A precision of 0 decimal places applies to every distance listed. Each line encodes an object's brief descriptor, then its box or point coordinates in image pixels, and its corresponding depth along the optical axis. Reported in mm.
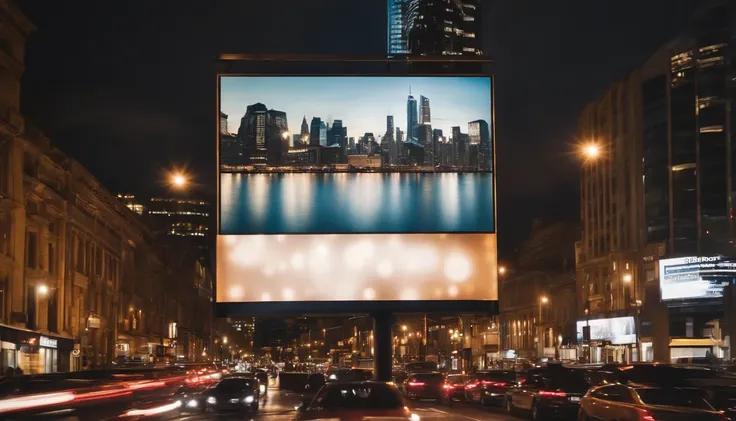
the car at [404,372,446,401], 42281
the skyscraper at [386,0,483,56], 142150
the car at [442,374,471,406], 43219
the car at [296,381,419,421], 15055
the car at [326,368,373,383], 42188
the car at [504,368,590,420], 30641
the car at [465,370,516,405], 39750
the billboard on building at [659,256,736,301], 75062
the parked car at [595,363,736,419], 22469
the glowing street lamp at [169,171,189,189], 38928
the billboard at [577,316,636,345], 82438
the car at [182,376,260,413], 35062
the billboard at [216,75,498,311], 34875
